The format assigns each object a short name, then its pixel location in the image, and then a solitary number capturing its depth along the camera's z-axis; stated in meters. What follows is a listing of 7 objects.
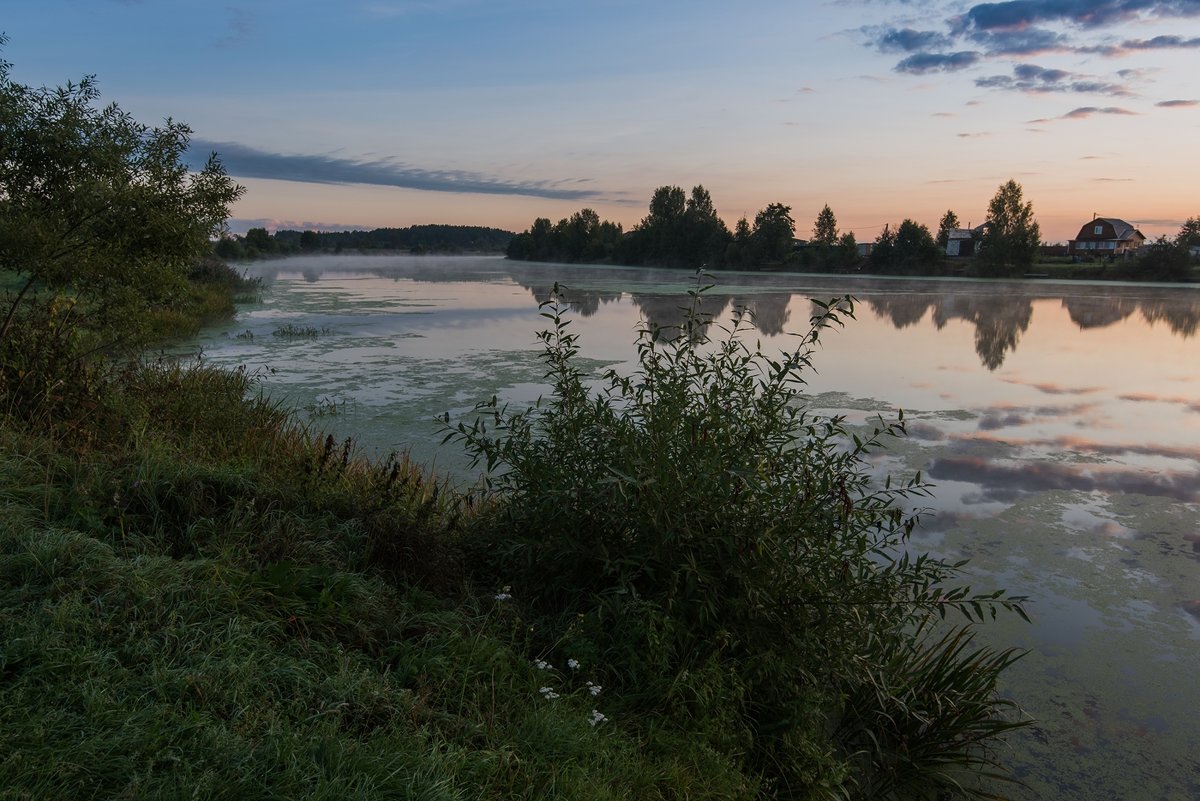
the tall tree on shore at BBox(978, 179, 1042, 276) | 64.12
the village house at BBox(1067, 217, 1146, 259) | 82.62
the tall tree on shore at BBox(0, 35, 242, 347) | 6.39
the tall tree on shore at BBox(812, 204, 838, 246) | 80.94
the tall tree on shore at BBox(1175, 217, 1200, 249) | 58.04
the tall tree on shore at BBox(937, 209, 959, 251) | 81.50
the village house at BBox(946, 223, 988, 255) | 80.88
